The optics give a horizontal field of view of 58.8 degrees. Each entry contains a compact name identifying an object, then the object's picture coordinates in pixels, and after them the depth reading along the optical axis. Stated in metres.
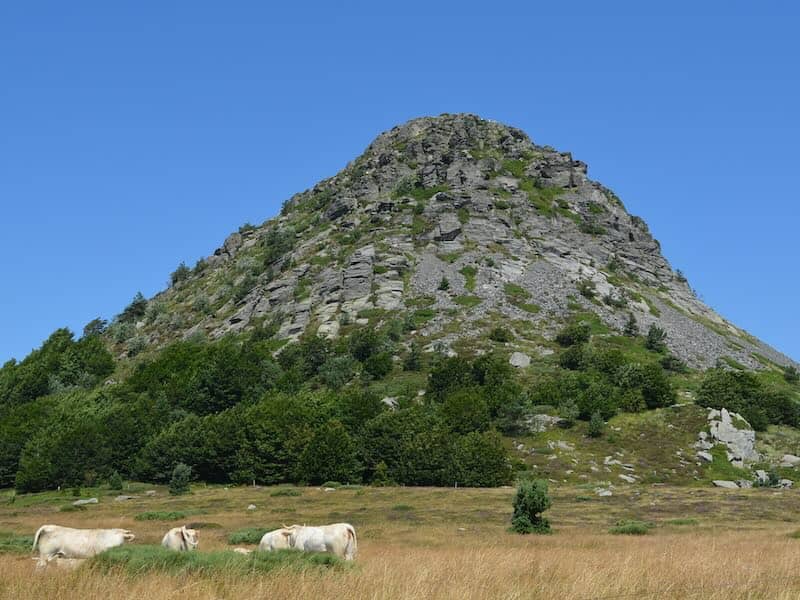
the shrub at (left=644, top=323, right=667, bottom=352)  114.31
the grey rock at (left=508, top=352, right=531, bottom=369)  105.69
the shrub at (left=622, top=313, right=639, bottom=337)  119.75
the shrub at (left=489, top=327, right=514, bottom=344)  113.38
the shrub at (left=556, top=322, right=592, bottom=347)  112.38
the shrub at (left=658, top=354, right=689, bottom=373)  107.19
